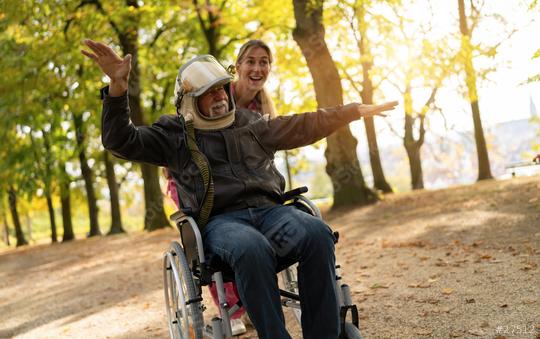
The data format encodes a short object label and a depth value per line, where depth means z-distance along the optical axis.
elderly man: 2.76
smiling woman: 4.36
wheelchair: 2.91
